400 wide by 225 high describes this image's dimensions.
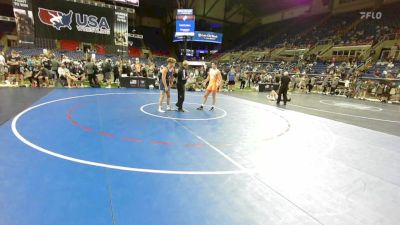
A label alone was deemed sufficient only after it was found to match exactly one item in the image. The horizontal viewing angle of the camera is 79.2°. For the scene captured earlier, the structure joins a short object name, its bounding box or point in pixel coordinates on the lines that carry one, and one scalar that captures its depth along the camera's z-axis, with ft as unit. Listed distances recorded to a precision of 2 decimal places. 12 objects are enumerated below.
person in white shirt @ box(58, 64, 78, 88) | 46.01
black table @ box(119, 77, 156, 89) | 53.16
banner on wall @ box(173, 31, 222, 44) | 145.69
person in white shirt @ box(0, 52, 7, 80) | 47.18
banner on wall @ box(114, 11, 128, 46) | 69.10
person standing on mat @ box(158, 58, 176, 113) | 26.86
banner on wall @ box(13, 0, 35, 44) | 59.00
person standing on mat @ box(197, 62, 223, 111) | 30.83
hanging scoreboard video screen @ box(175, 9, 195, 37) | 85.15
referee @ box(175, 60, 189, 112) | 28.71
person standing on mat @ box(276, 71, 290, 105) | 39.70
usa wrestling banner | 64.49
